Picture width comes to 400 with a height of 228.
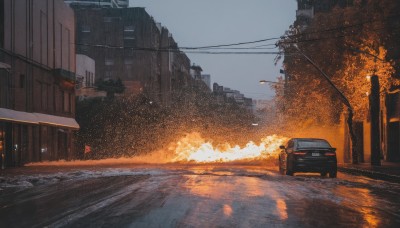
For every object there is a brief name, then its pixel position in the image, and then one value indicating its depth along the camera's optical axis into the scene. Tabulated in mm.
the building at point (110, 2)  111281
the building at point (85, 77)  62469
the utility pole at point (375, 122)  29766
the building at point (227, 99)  128312
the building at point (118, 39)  73125
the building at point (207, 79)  176450
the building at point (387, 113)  30688
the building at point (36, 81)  33000
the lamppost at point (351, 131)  32600
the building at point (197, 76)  112650
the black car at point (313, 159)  23000
